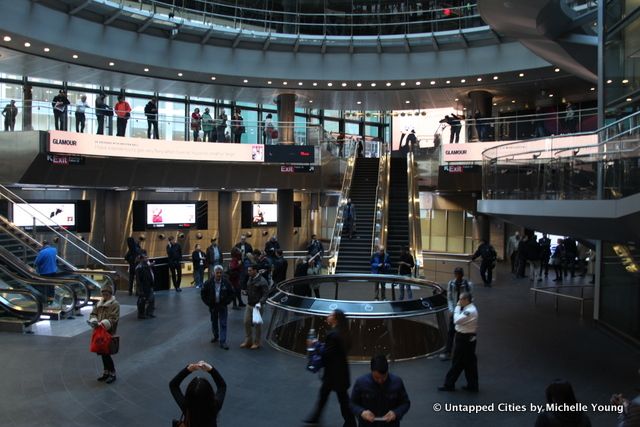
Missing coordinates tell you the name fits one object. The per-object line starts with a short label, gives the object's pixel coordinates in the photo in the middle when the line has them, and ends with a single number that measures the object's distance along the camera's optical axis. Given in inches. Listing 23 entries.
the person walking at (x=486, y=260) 725.9
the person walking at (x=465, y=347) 304.2
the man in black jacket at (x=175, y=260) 663.8
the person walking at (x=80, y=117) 778.8
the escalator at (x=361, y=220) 697.6
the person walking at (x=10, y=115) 717.9
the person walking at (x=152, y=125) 855.1
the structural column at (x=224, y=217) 1204.5
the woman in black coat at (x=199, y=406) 153.6
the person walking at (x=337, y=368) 244.8
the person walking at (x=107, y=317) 321.4
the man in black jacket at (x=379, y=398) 178.4
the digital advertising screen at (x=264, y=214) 1286.9
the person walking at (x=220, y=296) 397.1
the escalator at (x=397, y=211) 732.7
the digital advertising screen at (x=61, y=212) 949.8
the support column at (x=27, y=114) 726.5
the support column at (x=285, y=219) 1080.2
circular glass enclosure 381.1
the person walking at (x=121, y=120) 823.7
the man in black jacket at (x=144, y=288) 492.1
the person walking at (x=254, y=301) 398.0
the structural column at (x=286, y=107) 1134.4
